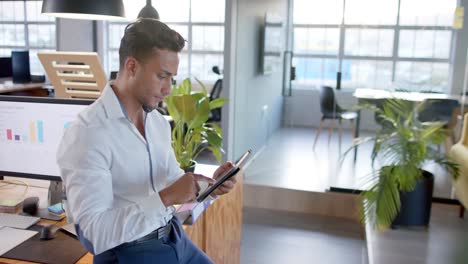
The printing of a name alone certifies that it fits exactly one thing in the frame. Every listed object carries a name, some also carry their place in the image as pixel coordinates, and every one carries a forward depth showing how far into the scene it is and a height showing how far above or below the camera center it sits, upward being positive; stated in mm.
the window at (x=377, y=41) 3893 +242
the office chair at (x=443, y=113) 3896 -391
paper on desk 1410 -611
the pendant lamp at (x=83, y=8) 2184 +254
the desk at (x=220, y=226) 1895 -787
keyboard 1587 -606
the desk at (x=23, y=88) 6368 -470
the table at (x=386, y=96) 3902 -248
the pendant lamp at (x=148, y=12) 2074 +229
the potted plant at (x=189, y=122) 2189 -307
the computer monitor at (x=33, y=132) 1703 -295
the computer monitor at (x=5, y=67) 7094 -176
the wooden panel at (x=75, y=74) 2330 -85
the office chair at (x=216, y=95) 6238 -479
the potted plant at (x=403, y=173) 3141 -771
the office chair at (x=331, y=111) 4219 -436
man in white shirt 1056 -267
